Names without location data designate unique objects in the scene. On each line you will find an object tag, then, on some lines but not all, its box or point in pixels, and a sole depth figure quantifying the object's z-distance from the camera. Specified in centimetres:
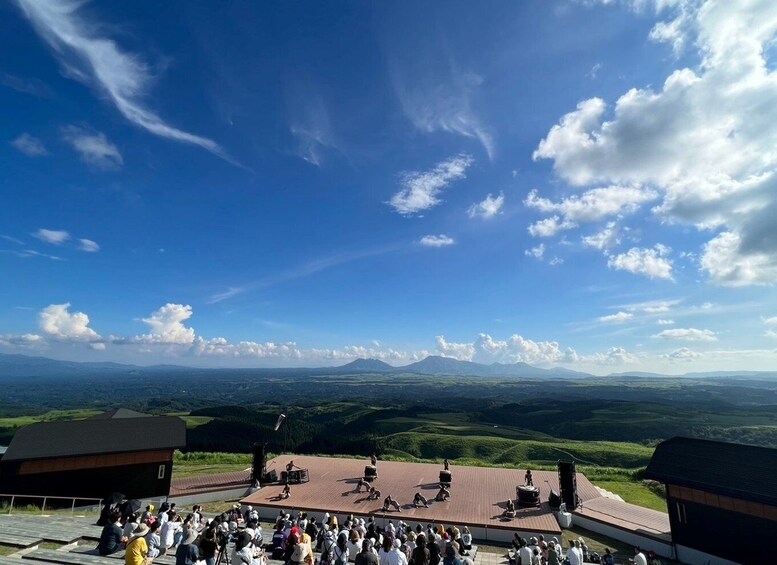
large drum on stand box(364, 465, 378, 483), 2808
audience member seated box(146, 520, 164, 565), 1240
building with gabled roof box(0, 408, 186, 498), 2233
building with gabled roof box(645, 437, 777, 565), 1700
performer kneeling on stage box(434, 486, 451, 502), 2407
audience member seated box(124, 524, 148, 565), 926
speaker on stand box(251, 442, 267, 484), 2731
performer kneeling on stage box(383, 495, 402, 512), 2175
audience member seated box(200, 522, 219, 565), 1025
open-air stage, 2109
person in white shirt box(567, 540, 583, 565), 1424
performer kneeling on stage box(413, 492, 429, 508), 2302
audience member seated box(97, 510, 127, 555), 1251
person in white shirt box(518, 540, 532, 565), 1426
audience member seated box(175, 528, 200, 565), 1016
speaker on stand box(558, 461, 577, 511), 2331
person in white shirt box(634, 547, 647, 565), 1455
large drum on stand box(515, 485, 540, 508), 2321
